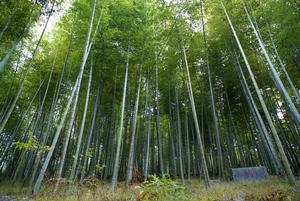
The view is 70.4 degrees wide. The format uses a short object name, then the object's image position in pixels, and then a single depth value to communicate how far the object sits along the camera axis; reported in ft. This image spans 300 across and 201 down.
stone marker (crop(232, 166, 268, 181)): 19.92
